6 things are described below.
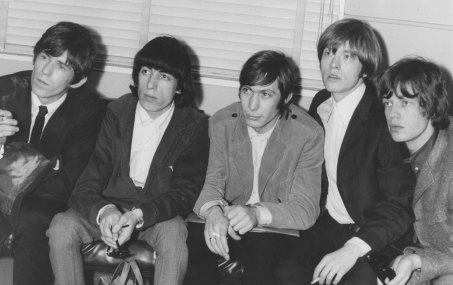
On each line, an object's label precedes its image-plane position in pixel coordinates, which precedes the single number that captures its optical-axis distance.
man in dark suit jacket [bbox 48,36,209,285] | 2.72
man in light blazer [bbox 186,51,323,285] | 2.68
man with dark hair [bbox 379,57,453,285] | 2.63
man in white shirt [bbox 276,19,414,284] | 2.60
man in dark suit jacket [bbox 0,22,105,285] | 2.85
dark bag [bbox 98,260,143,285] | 2.50
